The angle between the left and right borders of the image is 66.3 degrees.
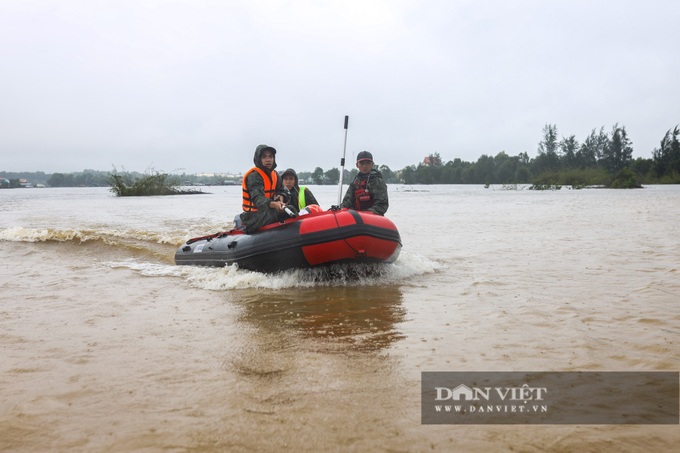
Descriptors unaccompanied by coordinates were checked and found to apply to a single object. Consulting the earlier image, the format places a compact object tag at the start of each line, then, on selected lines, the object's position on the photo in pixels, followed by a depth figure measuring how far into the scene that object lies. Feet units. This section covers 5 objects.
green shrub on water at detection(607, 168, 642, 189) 163.63
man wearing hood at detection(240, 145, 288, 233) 21.45
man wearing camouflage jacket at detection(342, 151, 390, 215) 23.59
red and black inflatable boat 19.54
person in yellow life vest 25.27
